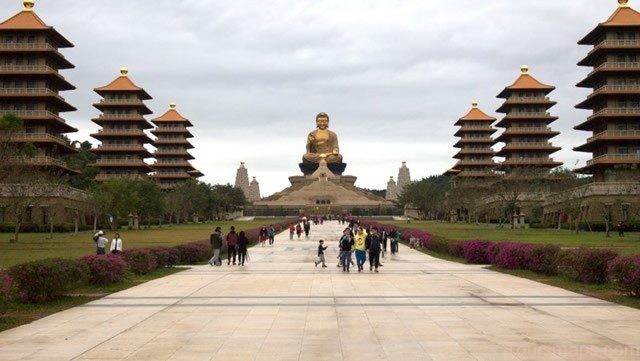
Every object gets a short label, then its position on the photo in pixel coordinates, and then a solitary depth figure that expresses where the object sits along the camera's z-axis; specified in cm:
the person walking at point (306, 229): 6151
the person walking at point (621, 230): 5309
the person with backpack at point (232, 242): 3161
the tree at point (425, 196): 11031
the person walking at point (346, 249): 2845
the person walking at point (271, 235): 5081
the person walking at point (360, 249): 2862
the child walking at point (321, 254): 3012
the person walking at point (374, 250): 2872
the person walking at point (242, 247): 3192
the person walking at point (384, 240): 4075
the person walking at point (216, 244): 3102
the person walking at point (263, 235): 5228
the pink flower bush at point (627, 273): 1769
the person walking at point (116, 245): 2753
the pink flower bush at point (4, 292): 1459
